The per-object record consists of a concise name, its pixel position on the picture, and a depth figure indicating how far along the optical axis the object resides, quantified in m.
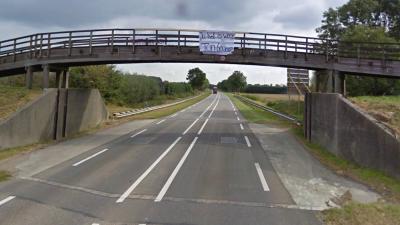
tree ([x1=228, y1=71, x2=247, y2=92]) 158.25
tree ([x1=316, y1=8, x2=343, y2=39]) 61.57
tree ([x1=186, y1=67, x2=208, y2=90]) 168.38
